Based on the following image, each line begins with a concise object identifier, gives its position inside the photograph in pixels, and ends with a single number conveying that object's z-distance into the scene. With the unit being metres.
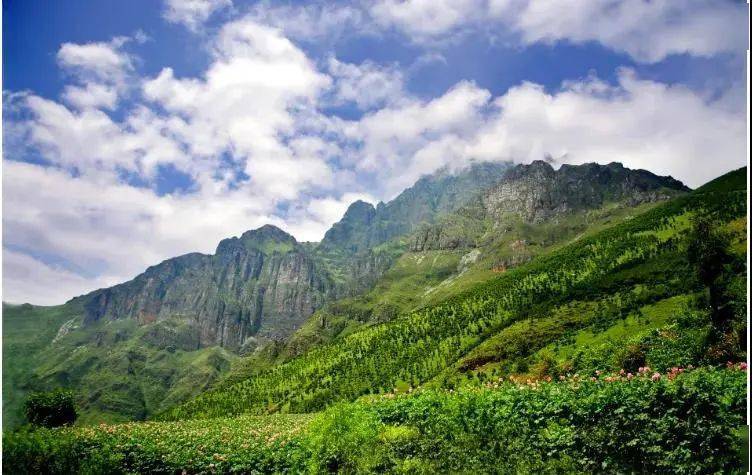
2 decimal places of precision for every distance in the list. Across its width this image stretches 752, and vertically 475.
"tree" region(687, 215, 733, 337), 35.66
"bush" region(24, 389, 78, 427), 35.31
